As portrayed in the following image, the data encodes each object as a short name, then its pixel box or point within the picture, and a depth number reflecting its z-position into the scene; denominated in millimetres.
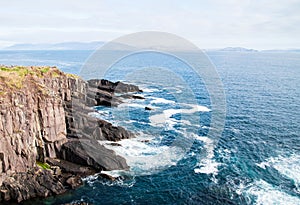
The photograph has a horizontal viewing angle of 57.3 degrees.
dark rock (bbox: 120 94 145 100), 121250
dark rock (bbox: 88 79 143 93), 125544
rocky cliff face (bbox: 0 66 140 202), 51594
